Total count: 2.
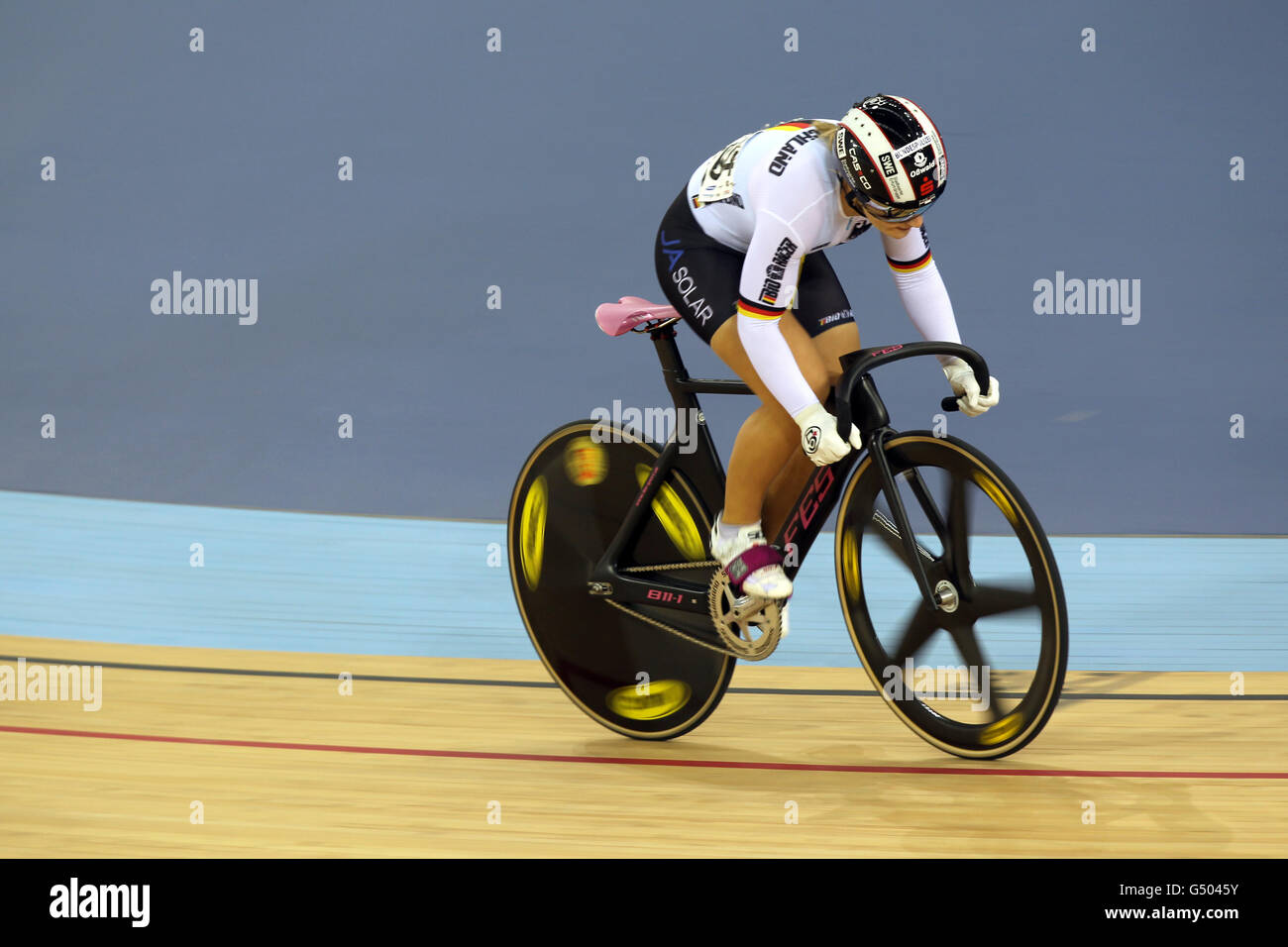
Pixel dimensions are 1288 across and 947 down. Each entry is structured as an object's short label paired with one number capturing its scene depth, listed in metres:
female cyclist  4.59
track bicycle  4.71
